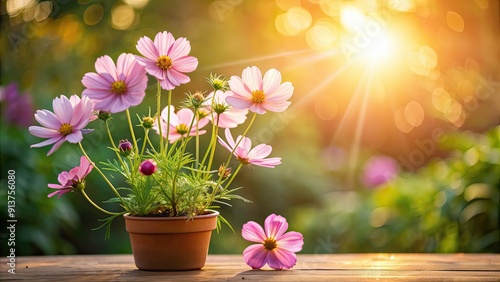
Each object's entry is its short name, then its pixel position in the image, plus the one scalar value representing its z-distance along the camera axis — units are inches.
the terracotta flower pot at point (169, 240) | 47.3
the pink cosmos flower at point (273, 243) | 48.7
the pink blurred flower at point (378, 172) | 181.5
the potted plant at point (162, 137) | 45.0
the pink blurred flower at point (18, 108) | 119.6
